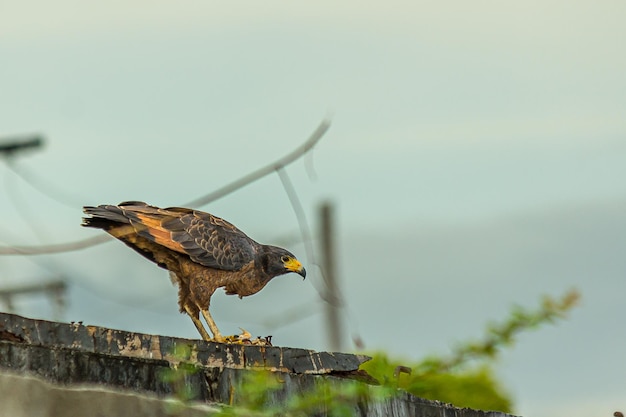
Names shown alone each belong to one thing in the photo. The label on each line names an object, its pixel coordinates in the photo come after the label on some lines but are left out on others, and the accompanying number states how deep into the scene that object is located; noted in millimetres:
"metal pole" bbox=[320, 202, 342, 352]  46469
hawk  17266
